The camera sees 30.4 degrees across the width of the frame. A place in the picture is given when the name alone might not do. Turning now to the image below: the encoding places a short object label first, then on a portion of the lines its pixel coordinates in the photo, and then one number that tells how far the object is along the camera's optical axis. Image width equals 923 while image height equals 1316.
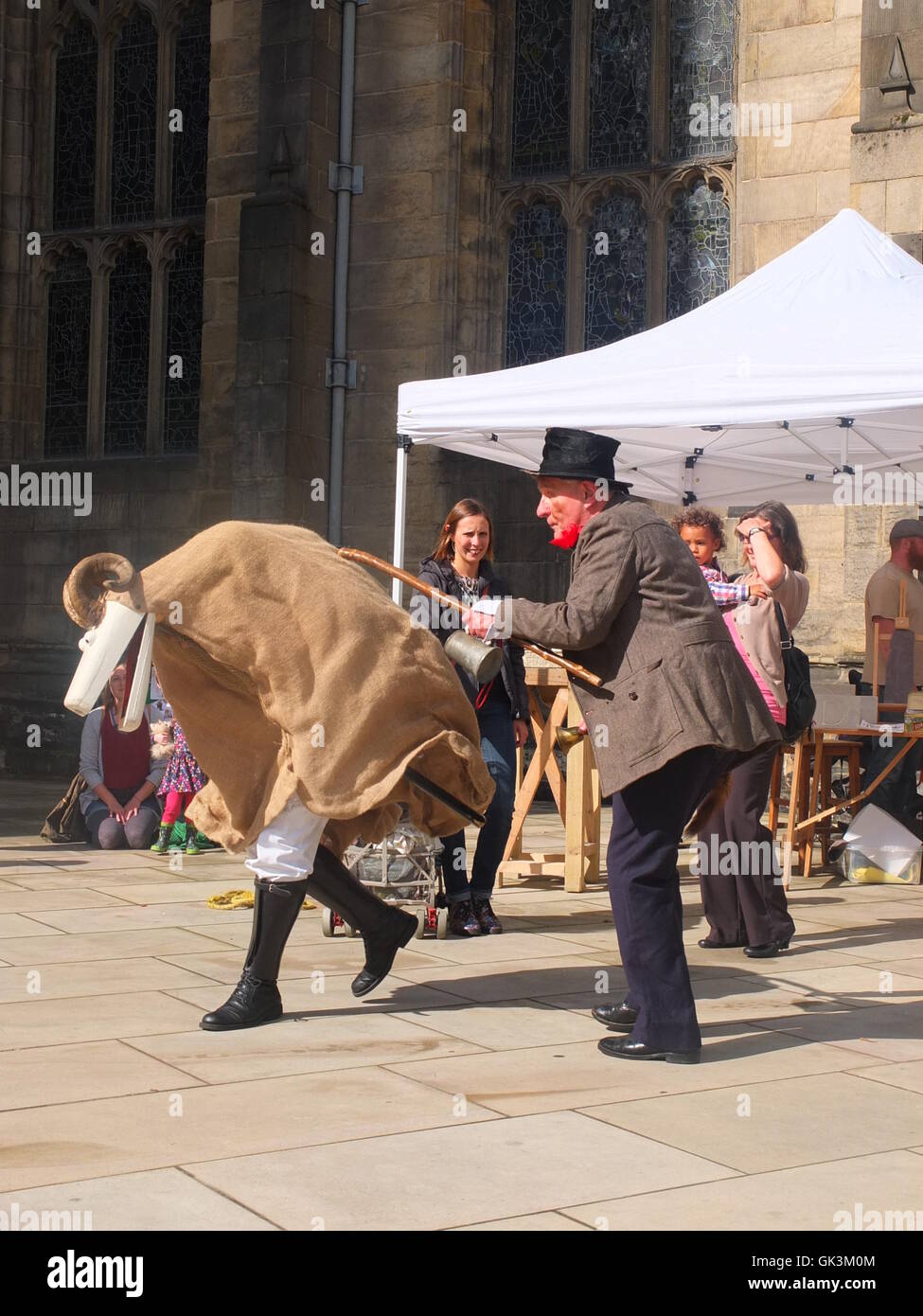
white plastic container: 8.90
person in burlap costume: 4.95
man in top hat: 4.81
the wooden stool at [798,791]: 8.56
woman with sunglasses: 6.66
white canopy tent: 7.38
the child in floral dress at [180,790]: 9.55
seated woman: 9.70
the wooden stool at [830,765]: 9.24
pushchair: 6.66
